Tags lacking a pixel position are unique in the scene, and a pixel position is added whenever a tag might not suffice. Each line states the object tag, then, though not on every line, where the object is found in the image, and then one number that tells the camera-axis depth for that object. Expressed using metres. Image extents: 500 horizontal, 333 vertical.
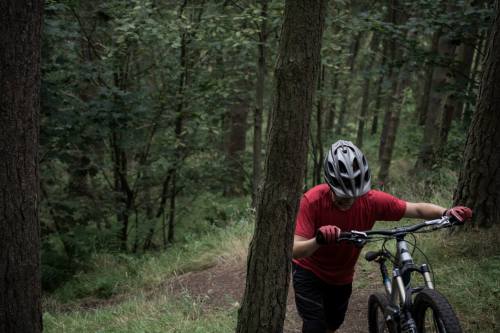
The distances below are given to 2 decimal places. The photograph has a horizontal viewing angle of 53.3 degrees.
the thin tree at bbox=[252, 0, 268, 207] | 9.70
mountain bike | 2.97
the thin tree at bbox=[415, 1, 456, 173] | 10.69
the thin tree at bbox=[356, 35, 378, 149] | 16.95
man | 3.73
